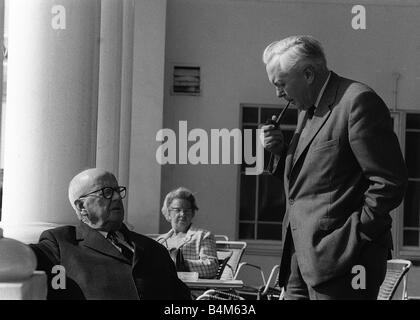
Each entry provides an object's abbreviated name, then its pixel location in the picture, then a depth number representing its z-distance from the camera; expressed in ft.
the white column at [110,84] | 29.04
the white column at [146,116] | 37.73
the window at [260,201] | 38.99
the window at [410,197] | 38.65
